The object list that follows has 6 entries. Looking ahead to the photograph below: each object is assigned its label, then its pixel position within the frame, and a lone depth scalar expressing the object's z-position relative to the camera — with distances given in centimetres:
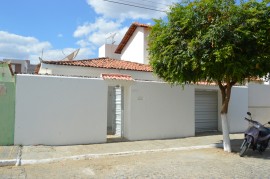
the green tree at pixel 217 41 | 610
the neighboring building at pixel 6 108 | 690
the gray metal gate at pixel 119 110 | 881
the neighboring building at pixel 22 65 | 2429
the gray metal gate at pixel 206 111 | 1020
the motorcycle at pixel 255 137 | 642
